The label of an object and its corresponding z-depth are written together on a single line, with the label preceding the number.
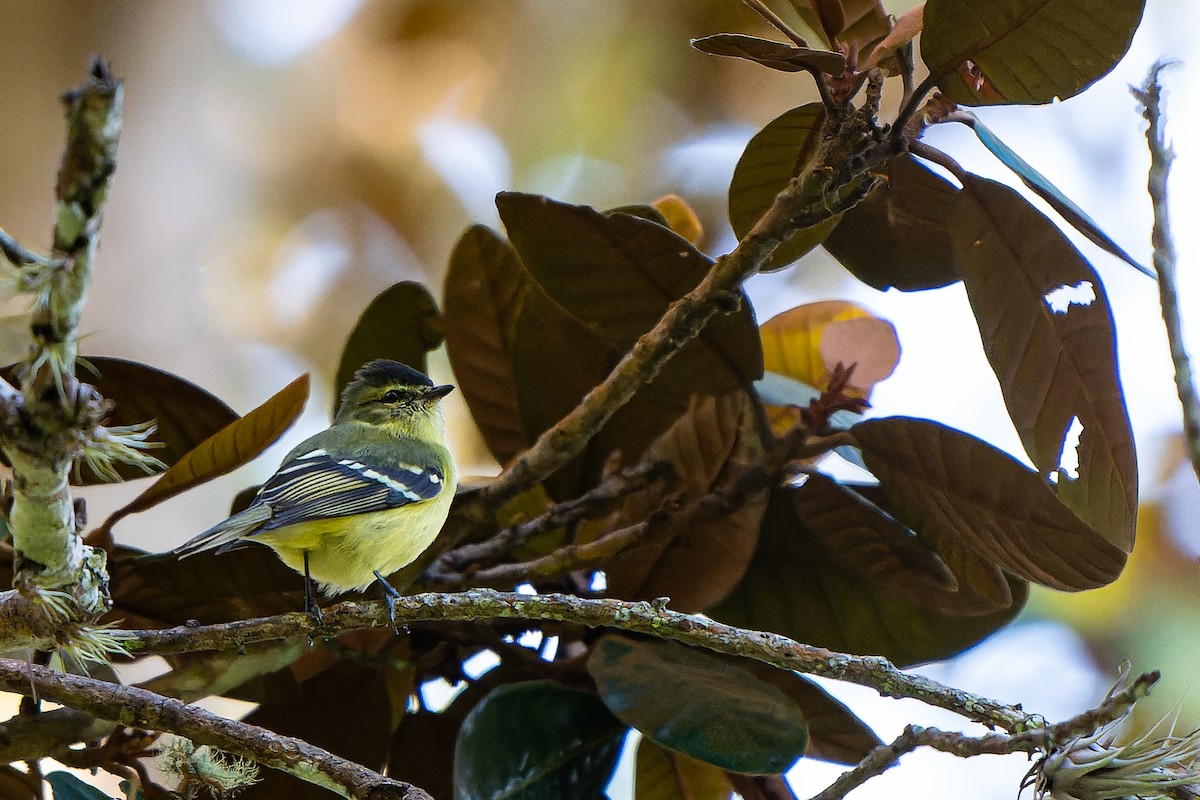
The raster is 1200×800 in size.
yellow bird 5.75
